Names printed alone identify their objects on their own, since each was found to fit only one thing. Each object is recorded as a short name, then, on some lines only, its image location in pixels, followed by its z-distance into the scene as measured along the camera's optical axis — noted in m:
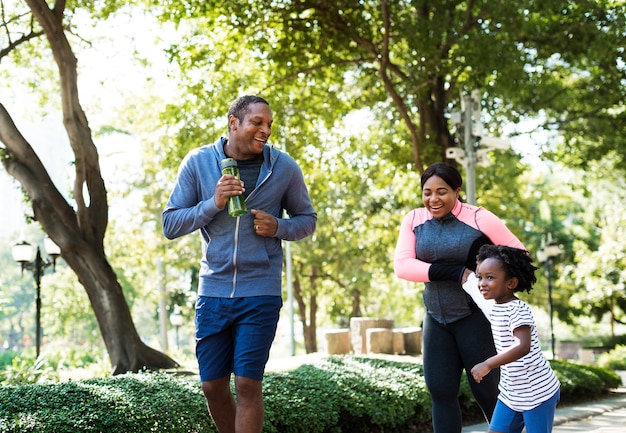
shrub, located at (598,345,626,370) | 31.24
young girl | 4.62
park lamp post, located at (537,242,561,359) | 26.59
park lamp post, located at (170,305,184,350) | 37.59
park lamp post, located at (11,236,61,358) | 17.39
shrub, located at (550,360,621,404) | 14.05
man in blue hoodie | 4.45
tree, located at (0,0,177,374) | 12.55
